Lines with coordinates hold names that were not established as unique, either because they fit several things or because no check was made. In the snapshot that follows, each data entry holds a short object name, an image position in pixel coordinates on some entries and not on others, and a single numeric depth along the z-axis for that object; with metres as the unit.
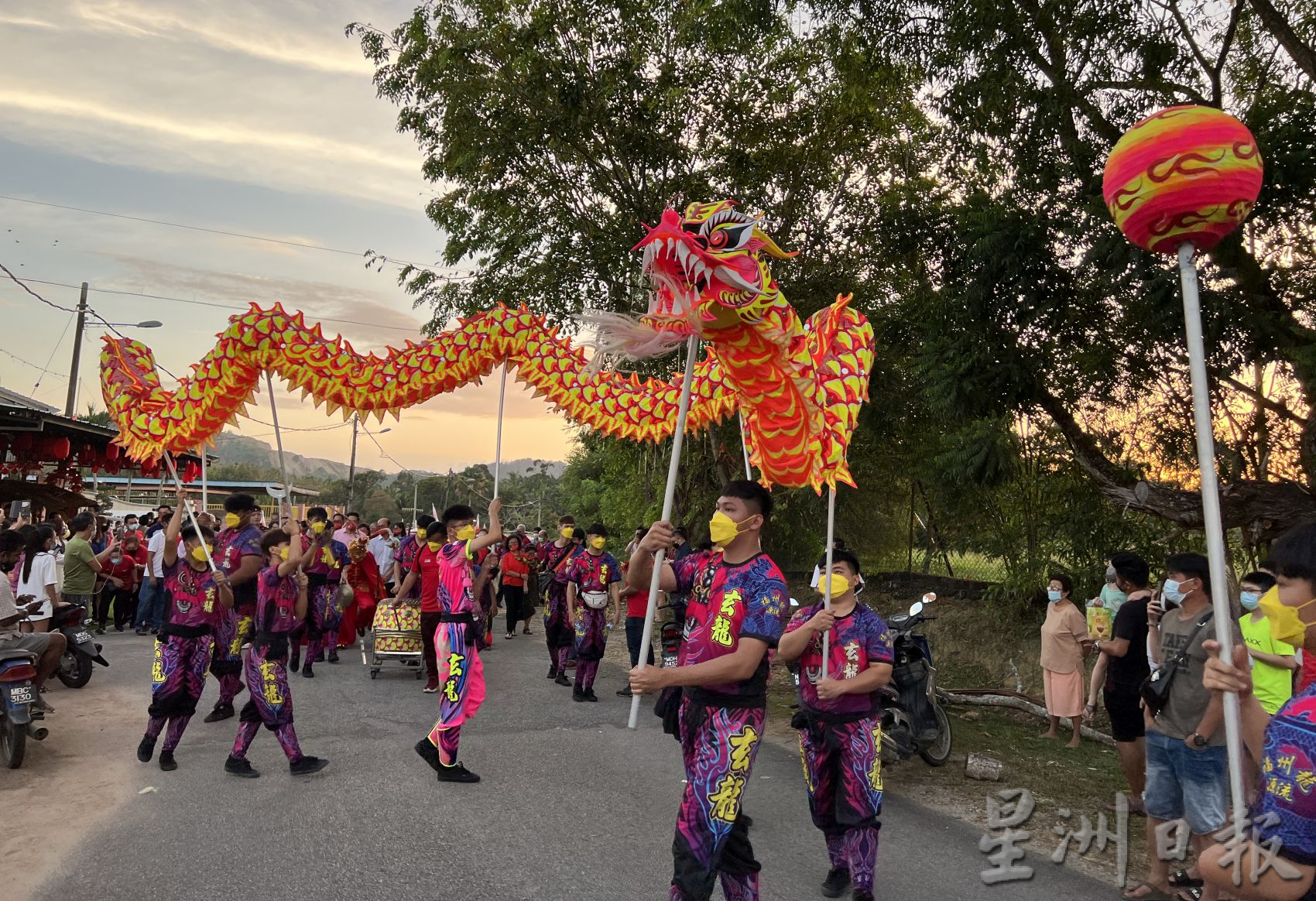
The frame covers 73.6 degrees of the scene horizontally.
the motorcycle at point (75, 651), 8.20
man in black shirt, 5.00
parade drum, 10.08
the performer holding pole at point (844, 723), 4.09
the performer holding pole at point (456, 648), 5.77
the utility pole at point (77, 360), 19.69
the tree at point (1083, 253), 6.37
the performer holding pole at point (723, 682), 3.23
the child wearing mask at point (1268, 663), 3.85
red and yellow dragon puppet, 3.86
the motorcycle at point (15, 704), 5.87
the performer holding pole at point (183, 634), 5.95
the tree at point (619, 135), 12.32
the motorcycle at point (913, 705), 6.26
